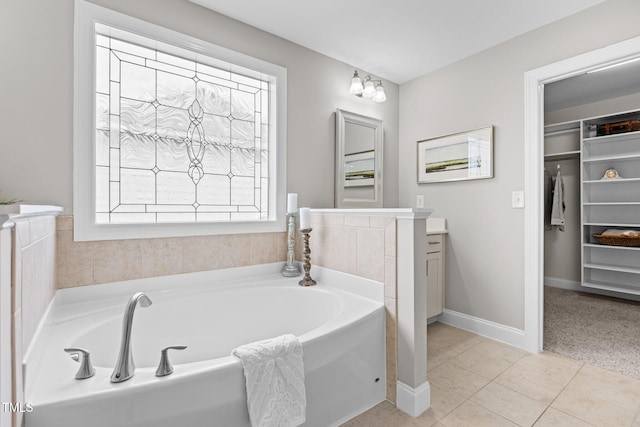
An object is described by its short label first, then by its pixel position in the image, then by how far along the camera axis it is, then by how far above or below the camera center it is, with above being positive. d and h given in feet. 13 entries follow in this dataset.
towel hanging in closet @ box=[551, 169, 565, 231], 12.98 +0.38
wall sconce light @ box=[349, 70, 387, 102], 9.00 +3.67
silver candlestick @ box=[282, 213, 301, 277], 7.60 -1.01
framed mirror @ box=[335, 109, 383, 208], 9.04 +1.61
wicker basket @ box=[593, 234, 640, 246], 11.16 -0.94
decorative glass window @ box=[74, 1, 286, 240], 5.61 +1.70
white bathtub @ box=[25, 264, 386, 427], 3.11 -1.84
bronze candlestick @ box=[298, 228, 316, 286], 6.96 -1.07
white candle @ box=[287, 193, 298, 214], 7.65 +0.27
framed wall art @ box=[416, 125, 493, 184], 8.46 +1.68
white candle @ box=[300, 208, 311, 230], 7.09 -0.09
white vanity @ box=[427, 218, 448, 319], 8.91 -1.57
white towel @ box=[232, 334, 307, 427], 3.74 -2.07
